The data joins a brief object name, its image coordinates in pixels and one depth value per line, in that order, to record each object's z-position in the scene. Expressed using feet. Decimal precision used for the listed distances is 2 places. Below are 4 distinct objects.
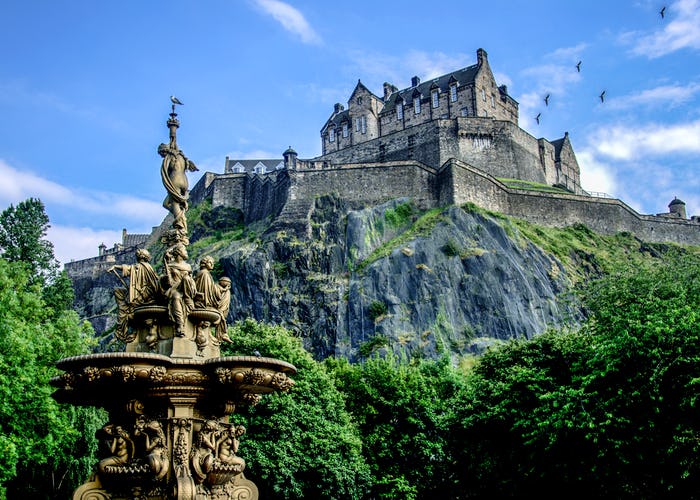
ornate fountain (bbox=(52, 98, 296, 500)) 33.71
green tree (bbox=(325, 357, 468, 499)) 98.48
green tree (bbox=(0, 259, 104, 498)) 69.36
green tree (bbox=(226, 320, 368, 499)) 84.28
